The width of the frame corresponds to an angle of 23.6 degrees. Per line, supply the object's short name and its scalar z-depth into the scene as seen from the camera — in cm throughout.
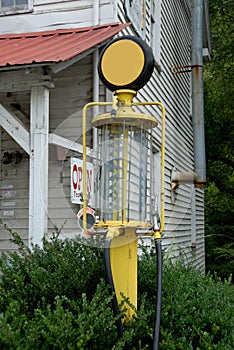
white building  527
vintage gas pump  350
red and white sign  501
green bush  309
